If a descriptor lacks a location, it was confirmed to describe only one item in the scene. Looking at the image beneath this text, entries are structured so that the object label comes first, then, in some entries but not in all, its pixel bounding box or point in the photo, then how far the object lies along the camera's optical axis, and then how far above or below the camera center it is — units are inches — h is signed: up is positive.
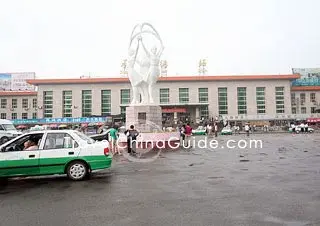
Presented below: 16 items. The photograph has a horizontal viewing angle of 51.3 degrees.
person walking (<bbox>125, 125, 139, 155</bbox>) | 613.9 -25.4
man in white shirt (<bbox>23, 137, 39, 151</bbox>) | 339.0 -19.8
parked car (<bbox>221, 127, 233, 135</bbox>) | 1715.3 -45.5
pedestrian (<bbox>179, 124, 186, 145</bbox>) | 822.5 -23.5
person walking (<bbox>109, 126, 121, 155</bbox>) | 626.2 -26.0
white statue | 978.1 +166.5
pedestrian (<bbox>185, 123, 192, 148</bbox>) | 814.3 -18.2
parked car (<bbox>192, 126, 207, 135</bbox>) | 1718.8 -44.1
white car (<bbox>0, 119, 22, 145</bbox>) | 809.7 -13.9
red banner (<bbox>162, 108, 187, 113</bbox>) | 2495.1 +102.9
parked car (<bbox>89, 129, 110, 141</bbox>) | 845.2 -31.7
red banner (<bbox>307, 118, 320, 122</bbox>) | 2527.1 +20.6
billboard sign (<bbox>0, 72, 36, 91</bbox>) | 3038.9 +423.8
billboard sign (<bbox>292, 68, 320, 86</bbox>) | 2979.8 +415.7
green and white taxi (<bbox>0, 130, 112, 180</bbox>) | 331.6 -30.6
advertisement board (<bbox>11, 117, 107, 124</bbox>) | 2380.7 +33.7
